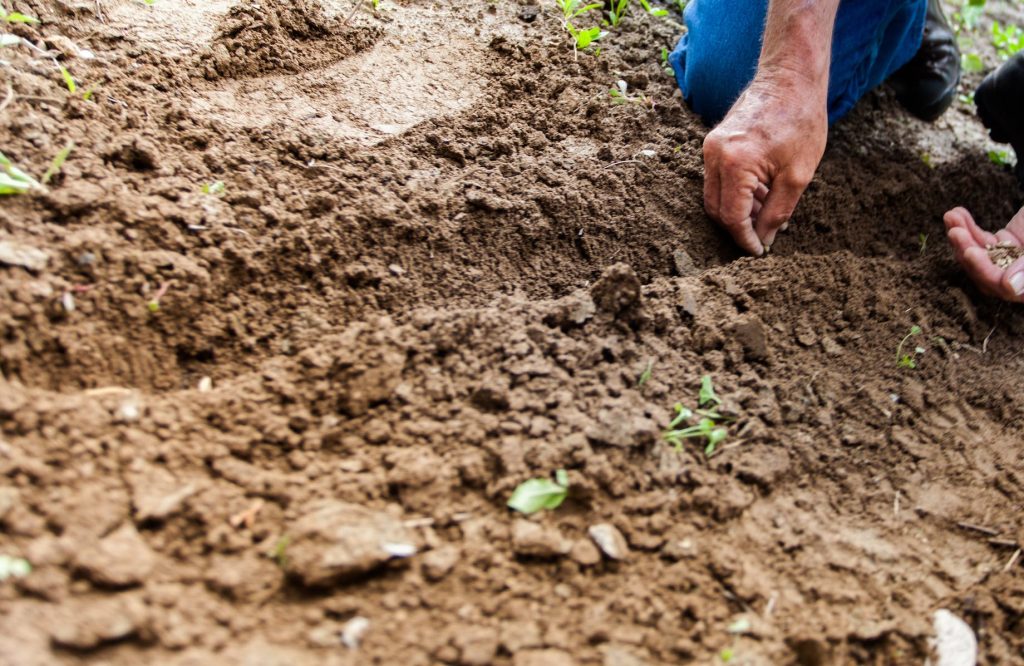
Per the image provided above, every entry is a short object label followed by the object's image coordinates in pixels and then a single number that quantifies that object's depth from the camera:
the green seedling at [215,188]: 1.40
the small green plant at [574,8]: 1.66
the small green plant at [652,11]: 1.74
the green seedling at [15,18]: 1.43
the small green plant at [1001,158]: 1.72
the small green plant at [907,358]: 1.44
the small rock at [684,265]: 1.46
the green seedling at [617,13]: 1.70
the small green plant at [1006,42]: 1.97
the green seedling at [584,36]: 1.63
